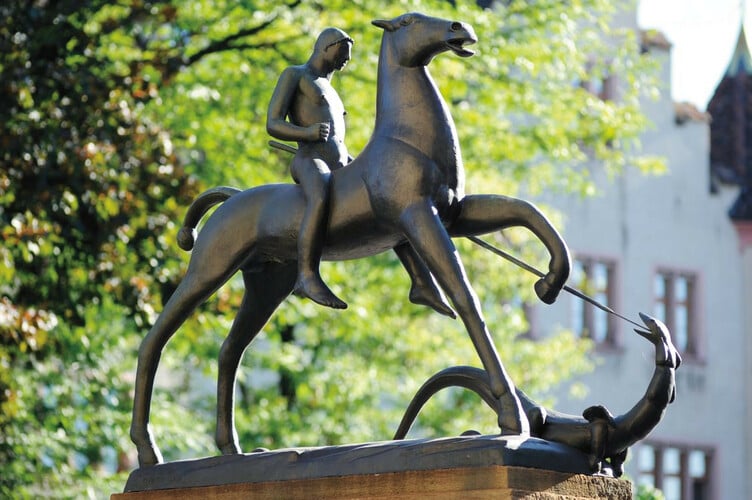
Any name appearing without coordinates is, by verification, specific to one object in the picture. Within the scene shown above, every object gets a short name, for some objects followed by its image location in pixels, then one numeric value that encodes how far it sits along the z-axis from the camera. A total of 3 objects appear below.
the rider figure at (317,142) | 9.59
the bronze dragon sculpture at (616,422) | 8.95
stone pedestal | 8.35
